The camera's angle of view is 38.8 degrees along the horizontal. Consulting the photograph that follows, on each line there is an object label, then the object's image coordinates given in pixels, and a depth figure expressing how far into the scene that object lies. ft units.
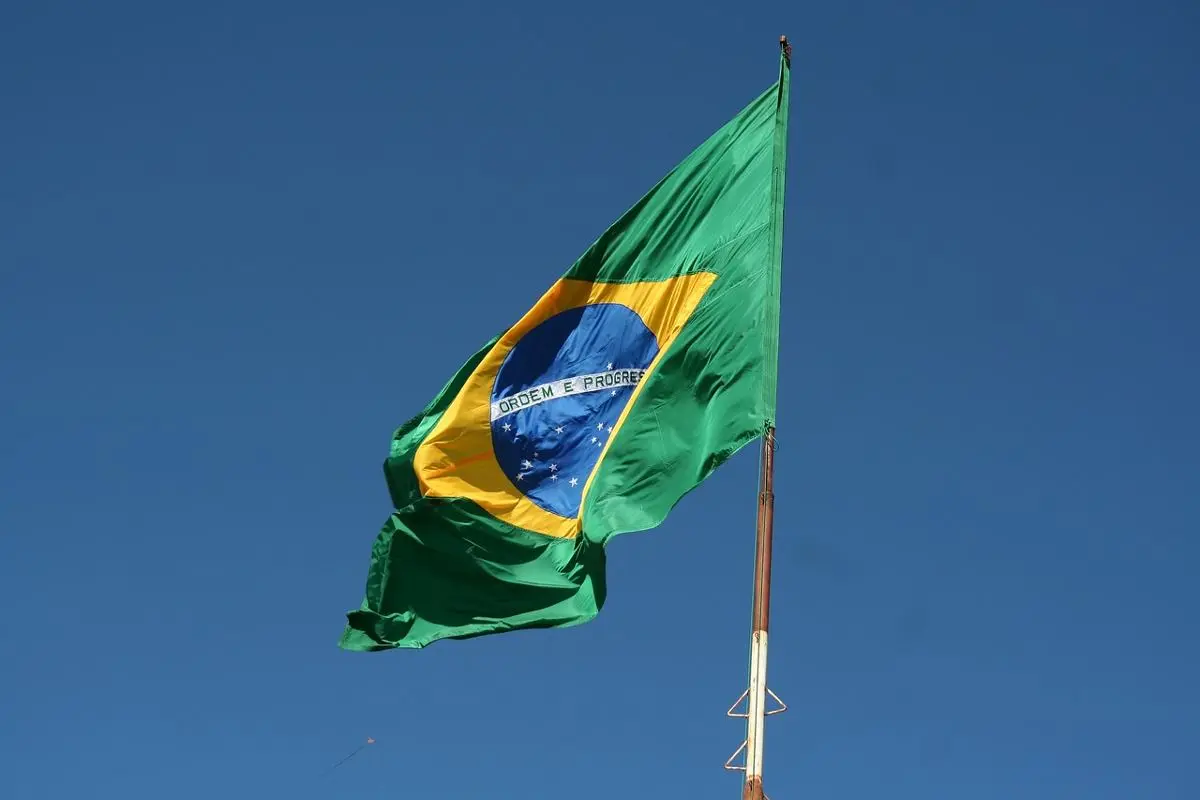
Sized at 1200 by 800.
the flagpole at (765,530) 59.98
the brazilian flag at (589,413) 72.59
